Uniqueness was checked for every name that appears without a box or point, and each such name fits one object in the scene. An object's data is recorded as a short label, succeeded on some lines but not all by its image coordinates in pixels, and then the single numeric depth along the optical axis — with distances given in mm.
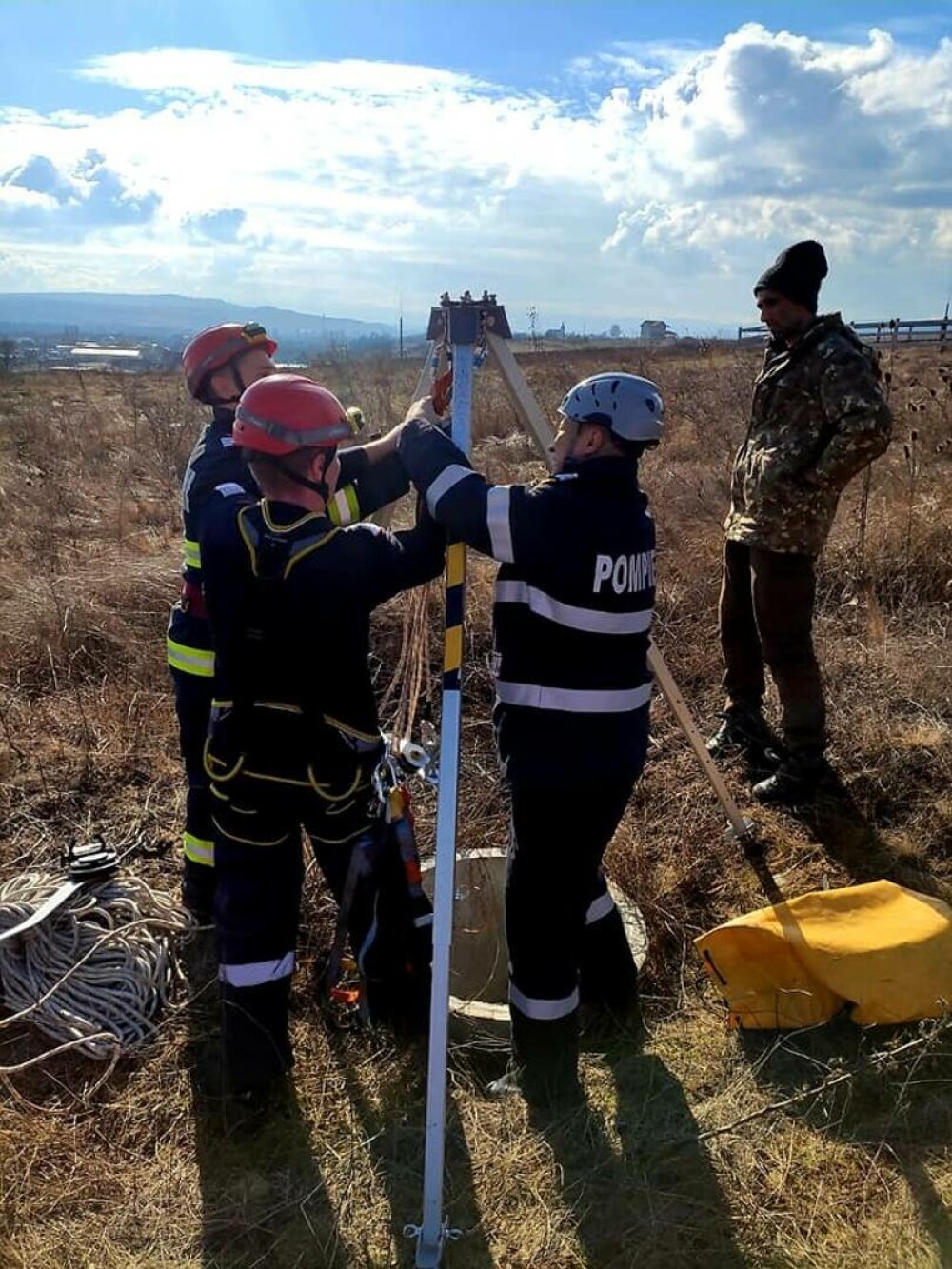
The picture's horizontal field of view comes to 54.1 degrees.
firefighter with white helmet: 2350
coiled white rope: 3111
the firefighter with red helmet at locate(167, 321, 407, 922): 3186
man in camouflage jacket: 3869
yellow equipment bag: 2867
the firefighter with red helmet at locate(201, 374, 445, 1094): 2434
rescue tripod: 2248
